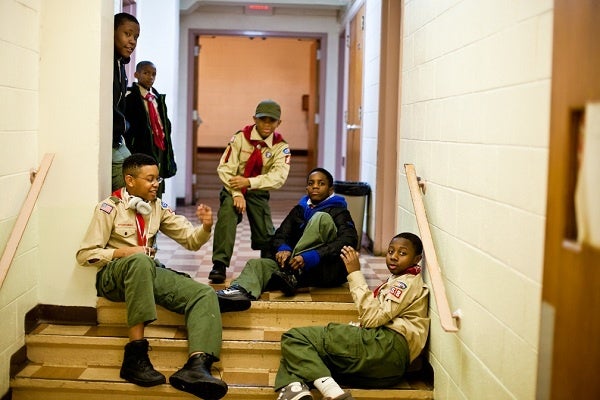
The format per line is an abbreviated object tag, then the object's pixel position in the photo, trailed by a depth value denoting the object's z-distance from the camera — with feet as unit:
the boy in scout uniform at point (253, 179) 14.80
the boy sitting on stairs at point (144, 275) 11.39
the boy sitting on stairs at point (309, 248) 13.53
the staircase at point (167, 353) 11.39
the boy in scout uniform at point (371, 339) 11.12
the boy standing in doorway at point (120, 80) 13.73
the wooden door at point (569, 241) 5.61
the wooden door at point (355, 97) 22.23
